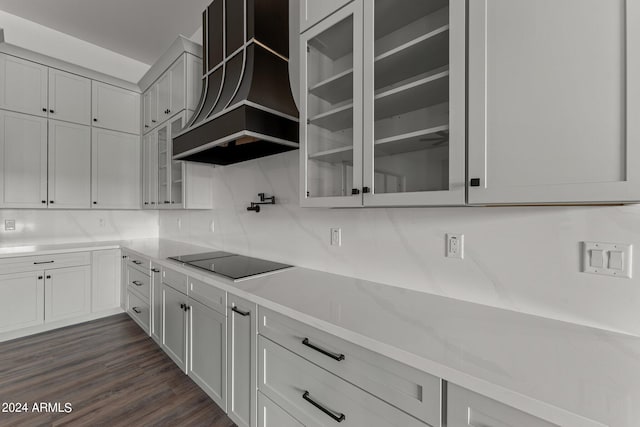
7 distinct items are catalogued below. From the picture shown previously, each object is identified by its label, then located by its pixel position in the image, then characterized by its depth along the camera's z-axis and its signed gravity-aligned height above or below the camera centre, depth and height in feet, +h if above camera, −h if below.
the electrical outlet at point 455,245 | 4.06 -0.49
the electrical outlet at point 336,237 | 5.57 -0.50
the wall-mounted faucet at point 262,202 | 6.80 +0.25
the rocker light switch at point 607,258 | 2.97 -0.50
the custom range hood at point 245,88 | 5.28 +2.71
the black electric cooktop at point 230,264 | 5.66 -1.23
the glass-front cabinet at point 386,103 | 3.27 +1.56
